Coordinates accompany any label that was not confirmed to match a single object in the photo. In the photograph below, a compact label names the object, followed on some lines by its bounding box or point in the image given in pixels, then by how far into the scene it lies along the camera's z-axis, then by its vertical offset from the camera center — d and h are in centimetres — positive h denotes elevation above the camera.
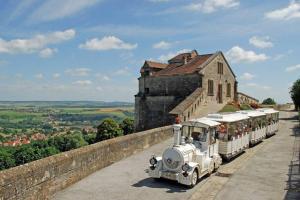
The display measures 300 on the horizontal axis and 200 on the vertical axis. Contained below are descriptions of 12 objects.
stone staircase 3790 -57
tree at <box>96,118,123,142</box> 4715 -406
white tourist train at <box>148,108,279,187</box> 1185 -186
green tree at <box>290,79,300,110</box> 4216 +180
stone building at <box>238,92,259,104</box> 5277 +109
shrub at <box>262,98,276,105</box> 7307 +108
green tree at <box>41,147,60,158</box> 6184 -973
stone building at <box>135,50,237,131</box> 3981 +238
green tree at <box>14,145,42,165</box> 6035 -1029
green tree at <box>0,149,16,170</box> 5798 -1111
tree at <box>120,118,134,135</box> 5178 -379
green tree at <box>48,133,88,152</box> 7070 -933
